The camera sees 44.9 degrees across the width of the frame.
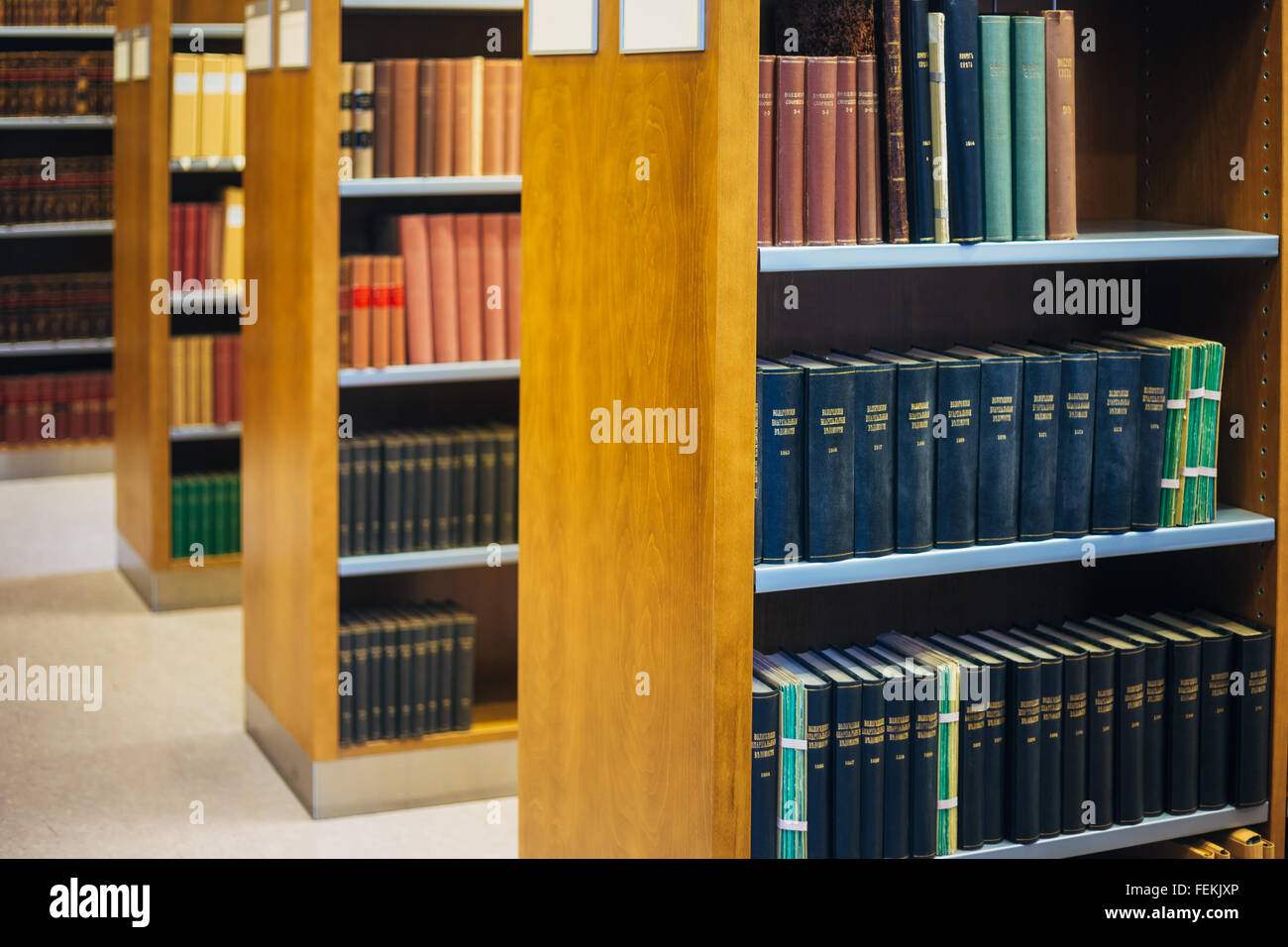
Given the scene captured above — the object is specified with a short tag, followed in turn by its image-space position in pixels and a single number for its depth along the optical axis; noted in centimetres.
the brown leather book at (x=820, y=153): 203
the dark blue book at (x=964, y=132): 212
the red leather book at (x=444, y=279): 361
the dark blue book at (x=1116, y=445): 232
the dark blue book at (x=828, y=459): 211
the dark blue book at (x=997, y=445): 224
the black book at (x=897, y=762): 223
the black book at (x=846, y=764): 219
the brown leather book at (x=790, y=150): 201
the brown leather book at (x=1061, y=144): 220
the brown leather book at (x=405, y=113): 355
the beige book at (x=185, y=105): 496
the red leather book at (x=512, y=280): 366
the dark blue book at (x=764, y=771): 212
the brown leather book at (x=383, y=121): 352
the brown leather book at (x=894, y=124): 206
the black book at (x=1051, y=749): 236
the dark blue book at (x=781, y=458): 208
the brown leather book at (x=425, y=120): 358
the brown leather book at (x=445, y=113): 360
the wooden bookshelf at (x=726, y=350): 200
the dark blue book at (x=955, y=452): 221
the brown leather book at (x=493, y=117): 364
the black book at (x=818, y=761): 216
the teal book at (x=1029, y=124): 217
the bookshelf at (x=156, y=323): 500
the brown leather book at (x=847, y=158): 205
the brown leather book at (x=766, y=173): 201
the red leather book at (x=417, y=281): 358
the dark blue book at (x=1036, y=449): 227
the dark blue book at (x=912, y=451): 218
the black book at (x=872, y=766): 221
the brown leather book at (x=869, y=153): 206
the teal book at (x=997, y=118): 214
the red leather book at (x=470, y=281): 363
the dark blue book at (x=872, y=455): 215
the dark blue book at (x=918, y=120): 207
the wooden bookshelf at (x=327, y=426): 337
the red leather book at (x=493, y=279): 364
